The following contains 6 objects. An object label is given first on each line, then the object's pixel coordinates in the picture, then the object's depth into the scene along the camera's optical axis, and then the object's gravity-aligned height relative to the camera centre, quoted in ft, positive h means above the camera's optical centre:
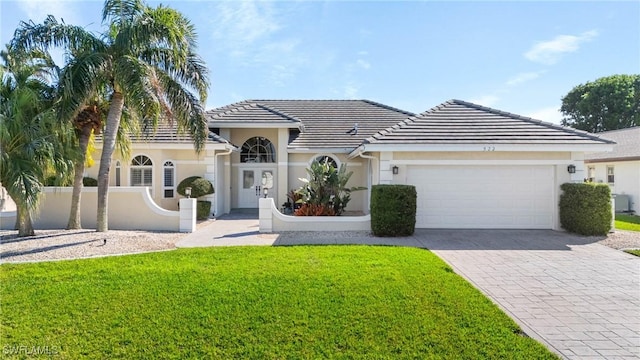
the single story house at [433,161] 39.50 +2.96
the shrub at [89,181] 48.06 +0.30
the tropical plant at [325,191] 43.14 -1.12
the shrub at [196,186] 47.52 -0.42
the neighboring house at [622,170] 59.16 +2.22
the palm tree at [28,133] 27.61 +4.58
